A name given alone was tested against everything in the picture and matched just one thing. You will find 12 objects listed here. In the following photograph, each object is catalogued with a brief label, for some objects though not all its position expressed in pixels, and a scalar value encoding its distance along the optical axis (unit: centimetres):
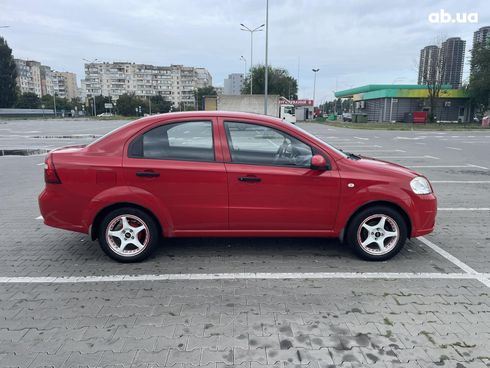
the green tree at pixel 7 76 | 8031
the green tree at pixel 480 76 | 4585
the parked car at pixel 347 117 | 6363
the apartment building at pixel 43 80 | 13469
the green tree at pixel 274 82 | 7200
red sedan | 401
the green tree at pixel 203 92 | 11126
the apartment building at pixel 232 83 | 11888
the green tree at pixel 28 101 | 9471
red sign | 8278
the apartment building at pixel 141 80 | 13512
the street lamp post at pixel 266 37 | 2881
